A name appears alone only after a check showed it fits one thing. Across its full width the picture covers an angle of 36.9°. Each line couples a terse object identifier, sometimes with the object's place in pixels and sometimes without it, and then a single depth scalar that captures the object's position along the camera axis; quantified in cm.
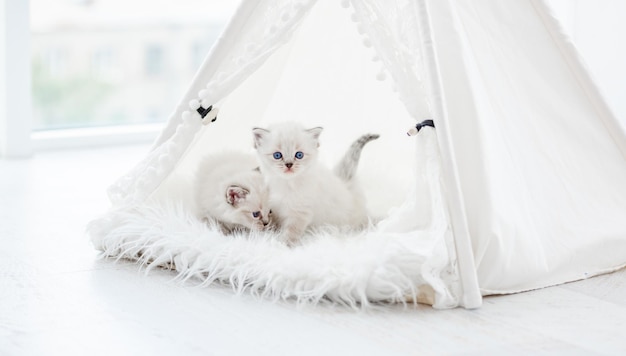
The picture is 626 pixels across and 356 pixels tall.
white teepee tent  183
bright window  430
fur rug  180
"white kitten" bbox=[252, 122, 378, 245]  213
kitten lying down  218
